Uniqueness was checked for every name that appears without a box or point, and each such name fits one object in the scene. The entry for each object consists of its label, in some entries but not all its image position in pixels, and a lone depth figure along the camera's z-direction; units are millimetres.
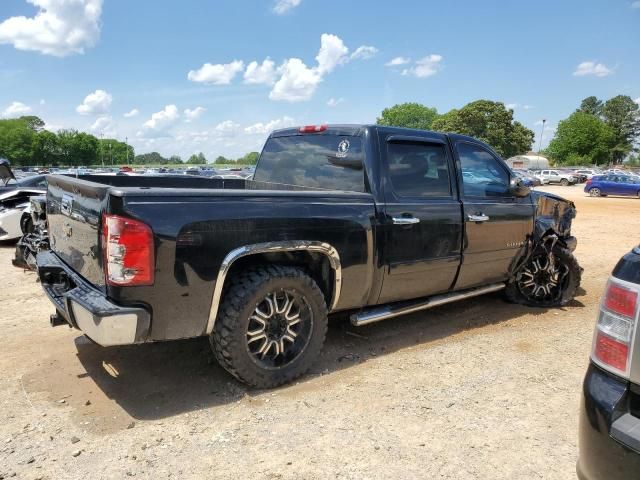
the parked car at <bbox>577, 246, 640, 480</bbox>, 1812
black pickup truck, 2998
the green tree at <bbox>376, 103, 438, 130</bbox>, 119750
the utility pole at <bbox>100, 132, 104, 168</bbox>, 115250
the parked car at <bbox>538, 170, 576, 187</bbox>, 48438
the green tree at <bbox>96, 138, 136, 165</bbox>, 117344
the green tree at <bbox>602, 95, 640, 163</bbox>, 107812
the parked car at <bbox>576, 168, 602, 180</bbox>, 53075
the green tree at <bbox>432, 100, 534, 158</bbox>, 69938
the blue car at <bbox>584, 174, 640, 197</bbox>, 29614
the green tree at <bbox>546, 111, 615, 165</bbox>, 87875
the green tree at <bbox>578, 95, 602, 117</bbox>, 114688
